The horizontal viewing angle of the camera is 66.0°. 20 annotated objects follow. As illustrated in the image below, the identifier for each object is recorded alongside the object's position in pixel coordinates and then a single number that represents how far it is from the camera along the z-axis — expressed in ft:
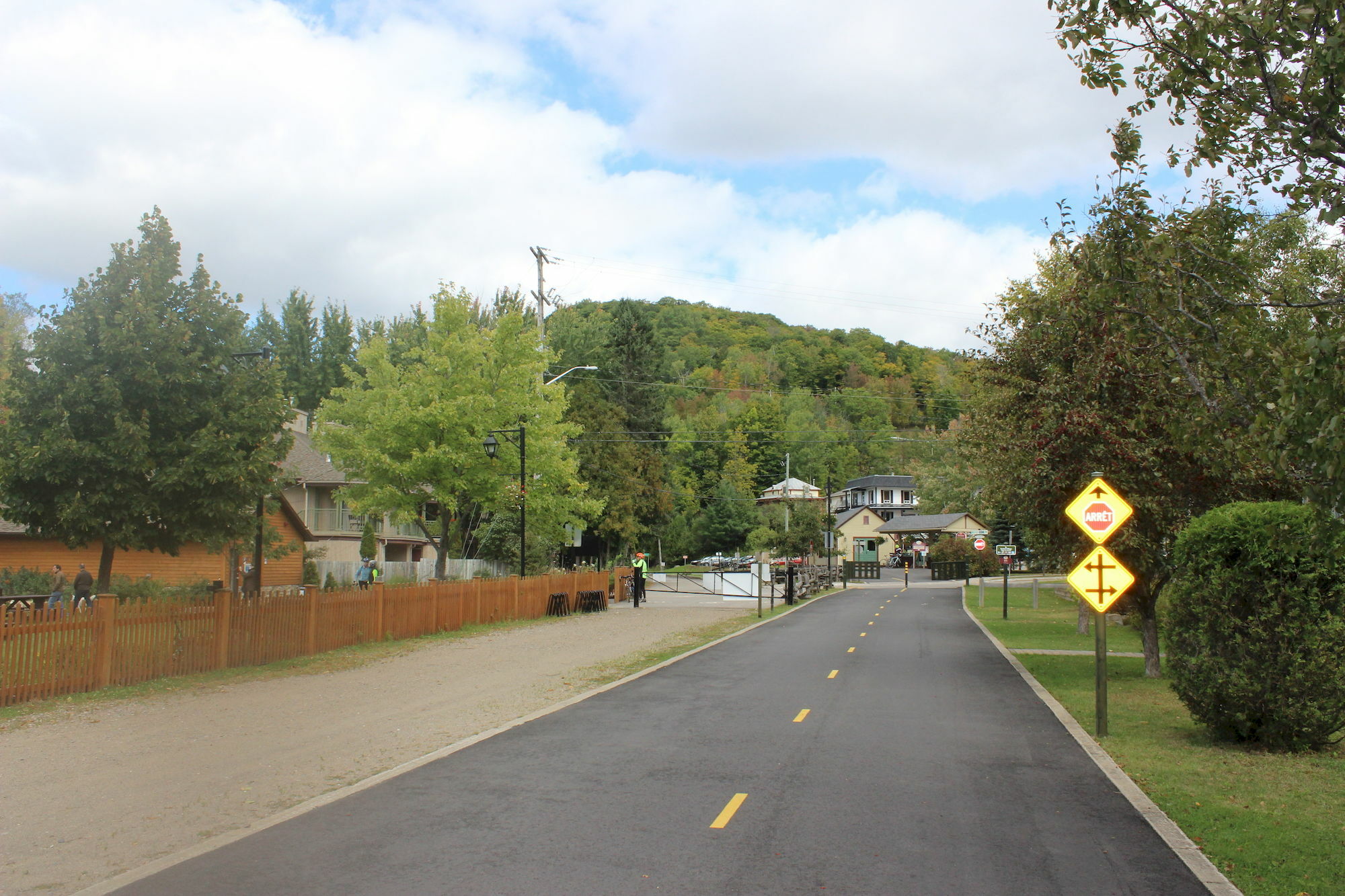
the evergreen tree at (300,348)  244.01
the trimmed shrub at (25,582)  86.79
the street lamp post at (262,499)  59.36
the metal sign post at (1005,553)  127.69
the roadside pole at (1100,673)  37.24
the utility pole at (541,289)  135.73
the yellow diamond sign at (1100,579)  37.83
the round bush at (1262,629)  32.19
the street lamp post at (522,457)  93.97
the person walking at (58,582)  79.10
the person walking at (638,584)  120.78
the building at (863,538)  350.43
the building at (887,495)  390.42
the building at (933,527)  294.25
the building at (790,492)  347.36
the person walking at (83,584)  72.69
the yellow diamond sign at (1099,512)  38.34
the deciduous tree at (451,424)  99.86
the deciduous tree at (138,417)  50.80
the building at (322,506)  144.15
